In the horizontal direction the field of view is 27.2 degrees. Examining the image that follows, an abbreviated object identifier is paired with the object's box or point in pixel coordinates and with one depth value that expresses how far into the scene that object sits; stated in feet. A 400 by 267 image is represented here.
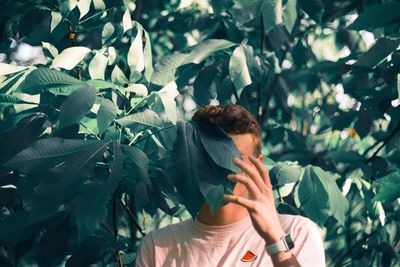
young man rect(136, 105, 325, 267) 6.45
